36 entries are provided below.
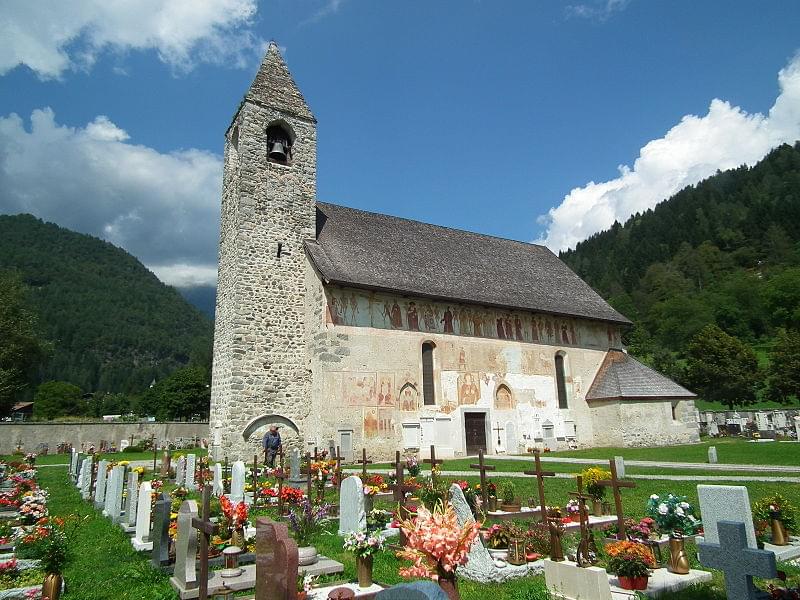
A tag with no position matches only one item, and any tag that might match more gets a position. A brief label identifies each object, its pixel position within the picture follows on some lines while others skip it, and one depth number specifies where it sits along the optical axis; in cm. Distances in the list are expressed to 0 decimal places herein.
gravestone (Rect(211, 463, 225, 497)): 1360
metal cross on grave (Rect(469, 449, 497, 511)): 1066
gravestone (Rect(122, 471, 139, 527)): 1087
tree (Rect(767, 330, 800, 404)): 4538
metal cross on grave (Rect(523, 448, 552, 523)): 929
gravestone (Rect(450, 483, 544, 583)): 688
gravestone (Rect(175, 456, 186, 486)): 1702
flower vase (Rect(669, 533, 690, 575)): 669
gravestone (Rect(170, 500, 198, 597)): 649
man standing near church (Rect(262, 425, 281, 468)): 1936
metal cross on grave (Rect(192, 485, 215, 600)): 576
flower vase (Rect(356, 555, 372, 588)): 650
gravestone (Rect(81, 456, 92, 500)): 1477
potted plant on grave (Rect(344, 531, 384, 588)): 647
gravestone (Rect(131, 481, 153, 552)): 919
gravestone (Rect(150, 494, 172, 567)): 757
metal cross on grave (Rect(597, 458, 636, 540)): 762
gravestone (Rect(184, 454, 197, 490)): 1606
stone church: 2203
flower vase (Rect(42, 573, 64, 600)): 589
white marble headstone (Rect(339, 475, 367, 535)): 912
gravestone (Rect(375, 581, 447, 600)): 282
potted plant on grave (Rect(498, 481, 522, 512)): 1067
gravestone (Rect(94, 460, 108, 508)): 1288
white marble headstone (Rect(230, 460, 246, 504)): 1196
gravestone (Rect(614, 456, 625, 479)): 1330
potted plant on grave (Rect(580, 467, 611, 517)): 1006
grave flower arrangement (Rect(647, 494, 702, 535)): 746
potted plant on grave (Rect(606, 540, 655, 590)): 613
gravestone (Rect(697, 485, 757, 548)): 587
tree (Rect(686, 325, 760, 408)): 4900
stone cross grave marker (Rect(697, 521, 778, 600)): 456
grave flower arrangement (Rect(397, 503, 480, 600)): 435
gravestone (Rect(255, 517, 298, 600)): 448
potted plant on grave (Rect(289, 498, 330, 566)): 873
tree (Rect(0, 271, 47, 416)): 3822
